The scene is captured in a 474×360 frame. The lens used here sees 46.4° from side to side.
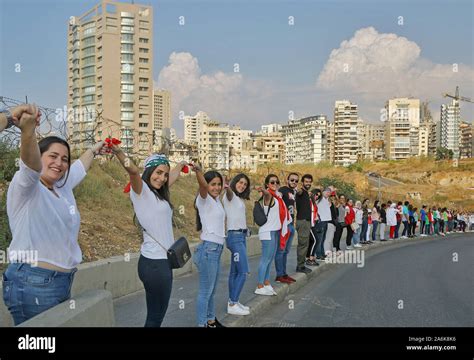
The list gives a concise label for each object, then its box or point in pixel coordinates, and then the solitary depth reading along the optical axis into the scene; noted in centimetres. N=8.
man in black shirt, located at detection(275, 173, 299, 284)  945
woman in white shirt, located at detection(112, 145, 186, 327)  438
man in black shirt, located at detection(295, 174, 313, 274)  1077
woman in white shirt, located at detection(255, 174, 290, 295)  814
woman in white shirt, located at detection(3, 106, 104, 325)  324
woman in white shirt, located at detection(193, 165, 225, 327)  572
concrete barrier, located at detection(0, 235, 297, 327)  695
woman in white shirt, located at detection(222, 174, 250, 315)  670
